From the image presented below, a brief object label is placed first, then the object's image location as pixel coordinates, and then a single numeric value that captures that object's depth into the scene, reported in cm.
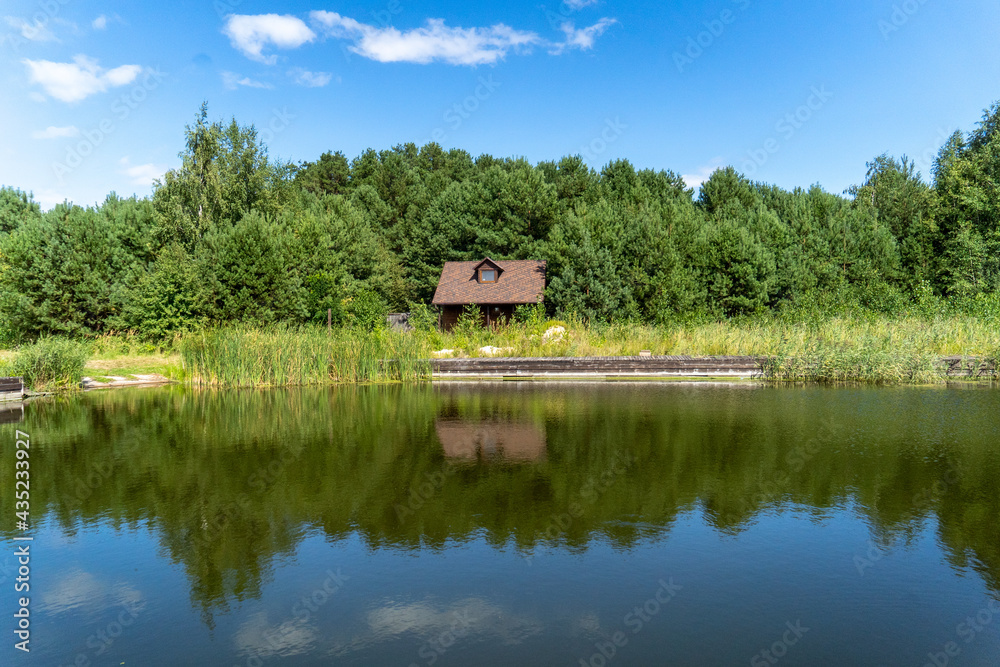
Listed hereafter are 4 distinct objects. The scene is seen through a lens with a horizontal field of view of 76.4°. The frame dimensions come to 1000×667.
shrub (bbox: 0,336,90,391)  1766
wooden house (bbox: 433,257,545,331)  4053
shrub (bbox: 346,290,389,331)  2804
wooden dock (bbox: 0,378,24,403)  1640
